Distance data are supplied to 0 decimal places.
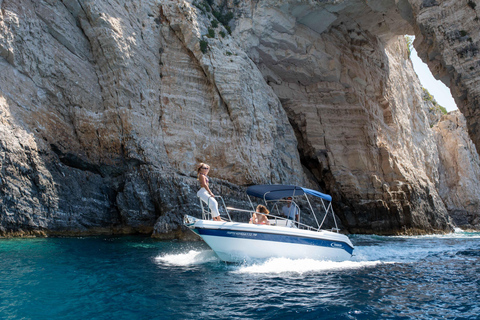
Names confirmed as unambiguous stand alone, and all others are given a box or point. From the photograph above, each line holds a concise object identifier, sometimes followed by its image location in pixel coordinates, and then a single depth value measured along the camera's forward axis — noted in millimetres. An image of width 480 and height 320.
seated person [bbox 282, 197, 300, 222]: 10531
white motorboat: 8367
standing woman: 8539
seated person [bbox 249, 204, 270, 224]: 9414
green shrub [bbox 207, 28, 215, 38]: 19359
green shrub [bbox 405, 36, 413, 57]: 41766
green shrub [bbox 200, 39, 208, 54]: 18531
